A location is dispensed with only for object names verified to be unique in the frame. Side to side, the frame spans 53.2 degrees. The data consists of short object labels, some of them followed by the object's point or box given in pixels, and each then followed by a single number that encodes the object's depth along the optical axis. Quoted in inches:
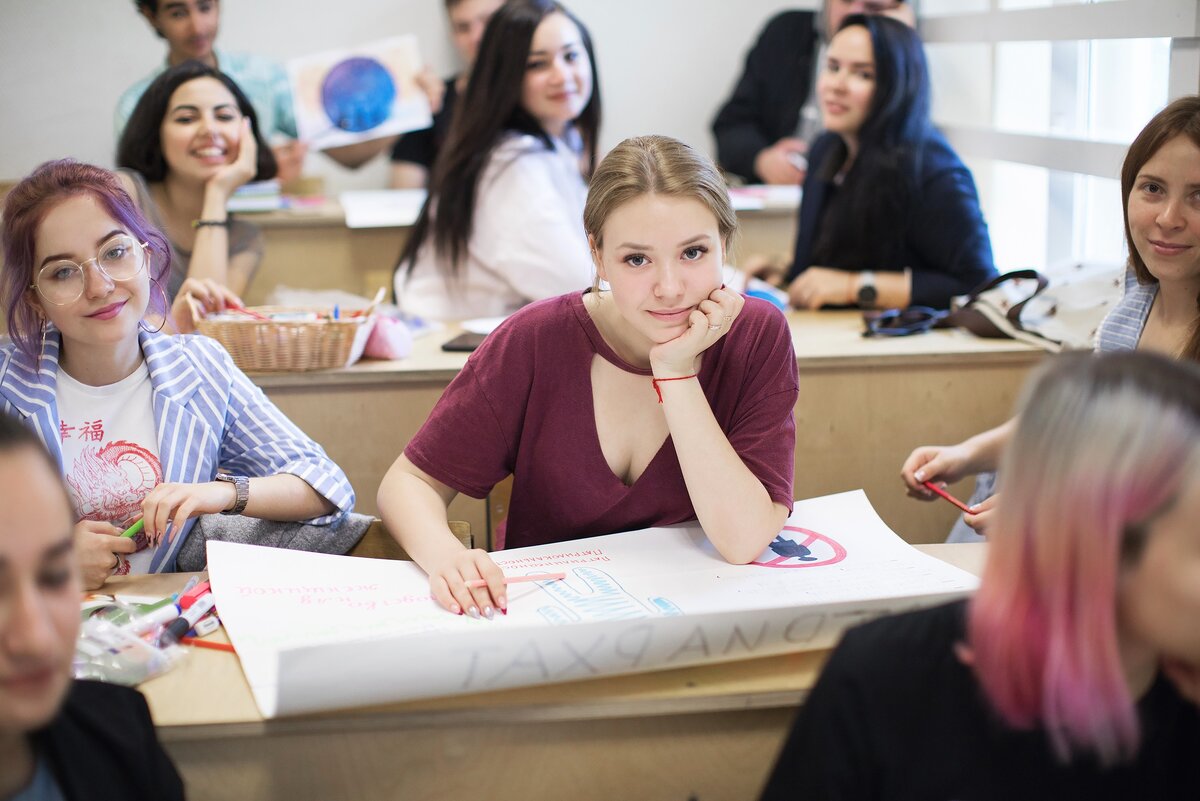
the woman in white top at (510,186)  105.5
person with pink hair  30.6
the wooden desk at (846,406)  92.4
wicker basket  88.7
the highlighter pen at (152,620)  45.2
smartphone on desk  96.6
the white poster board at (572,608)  39.2
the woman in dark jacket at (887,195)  110.0
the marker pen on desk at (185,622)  45.4
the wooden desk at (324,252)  124.6
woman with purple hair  57.5
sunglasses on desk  98.9
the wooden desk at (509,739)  40.8
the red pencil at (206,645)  45.0
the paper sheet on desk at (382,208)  123.3
